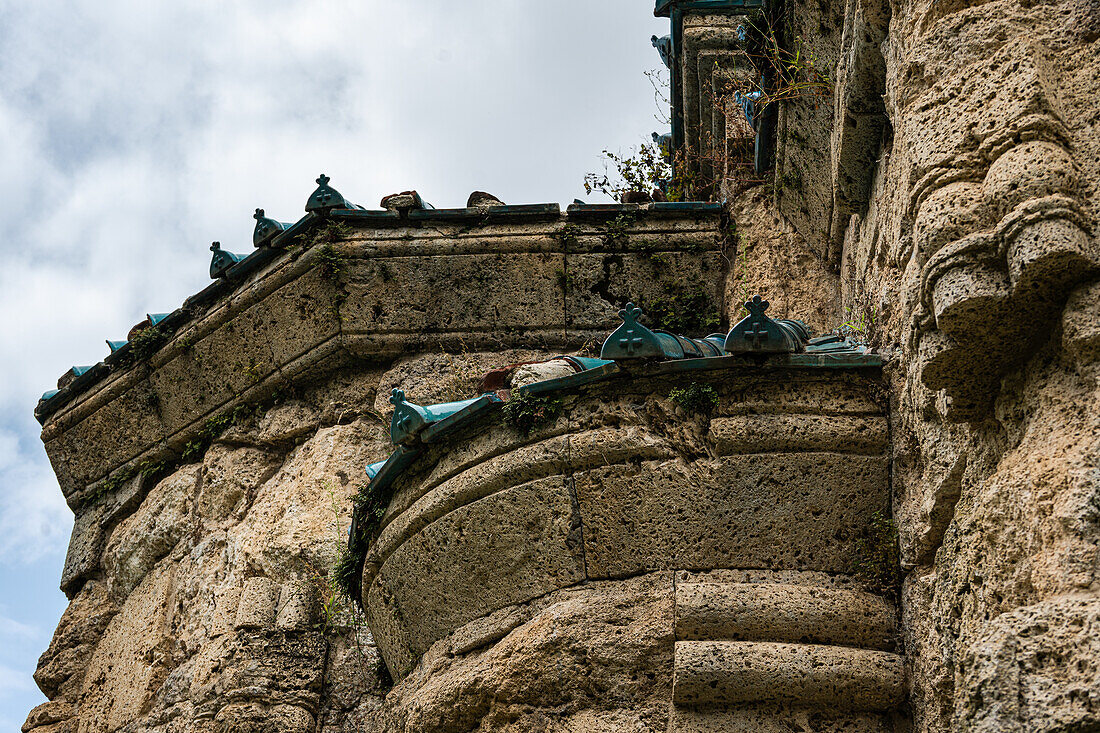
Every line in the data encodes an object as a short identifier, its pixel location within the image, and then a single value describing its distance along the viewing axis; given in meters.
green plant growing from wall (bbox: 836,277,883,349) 4.40
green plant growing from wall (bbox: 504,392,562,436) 4.28
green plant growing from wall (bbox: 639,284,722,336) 5.70
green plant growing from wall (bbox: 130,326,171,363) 6.46
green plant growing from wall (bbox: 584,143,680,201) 6.47
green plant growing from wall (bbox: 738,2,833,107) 4.93
